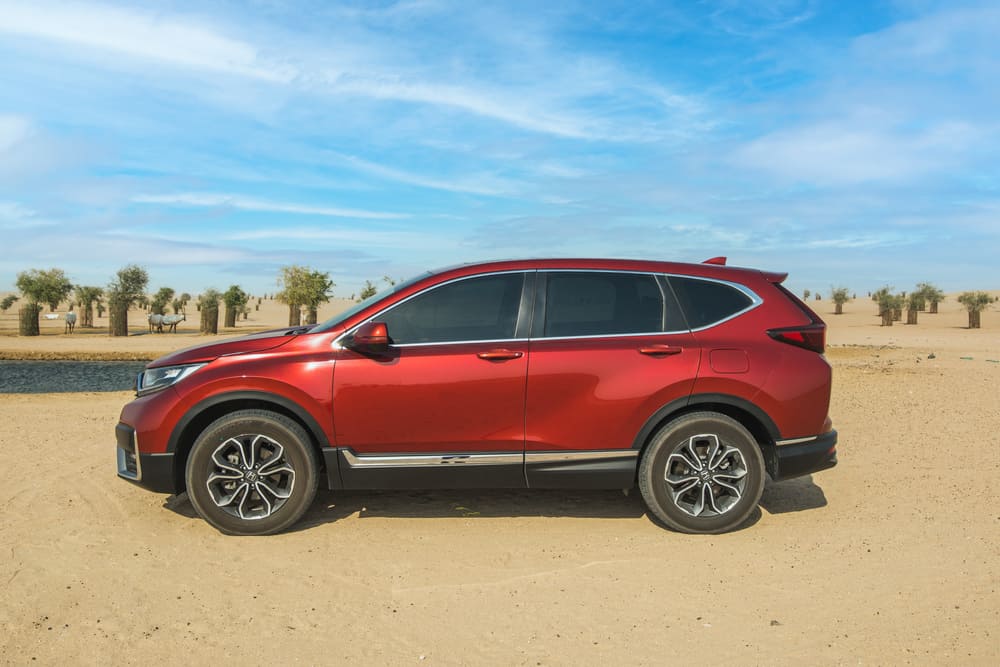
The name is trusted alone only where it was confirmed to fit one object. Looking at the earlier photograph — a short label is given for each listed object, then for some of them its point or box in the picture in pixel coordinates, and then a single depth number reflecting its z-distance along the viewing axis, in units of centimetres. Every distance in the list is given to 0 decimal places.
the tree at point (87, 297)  3547
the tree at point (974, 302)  3188
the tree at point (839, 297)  4547
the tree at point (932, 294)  3984
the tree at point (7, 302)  5216
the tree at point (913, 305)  3462
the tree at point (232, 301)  3584
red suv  491
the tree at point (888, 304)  3416
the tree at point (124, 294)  2923
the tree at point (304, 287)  4025
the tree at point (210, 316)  3033
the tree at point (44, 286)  3559
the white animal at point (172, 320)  3173
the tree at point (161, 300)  3547
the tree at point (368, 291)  4028
